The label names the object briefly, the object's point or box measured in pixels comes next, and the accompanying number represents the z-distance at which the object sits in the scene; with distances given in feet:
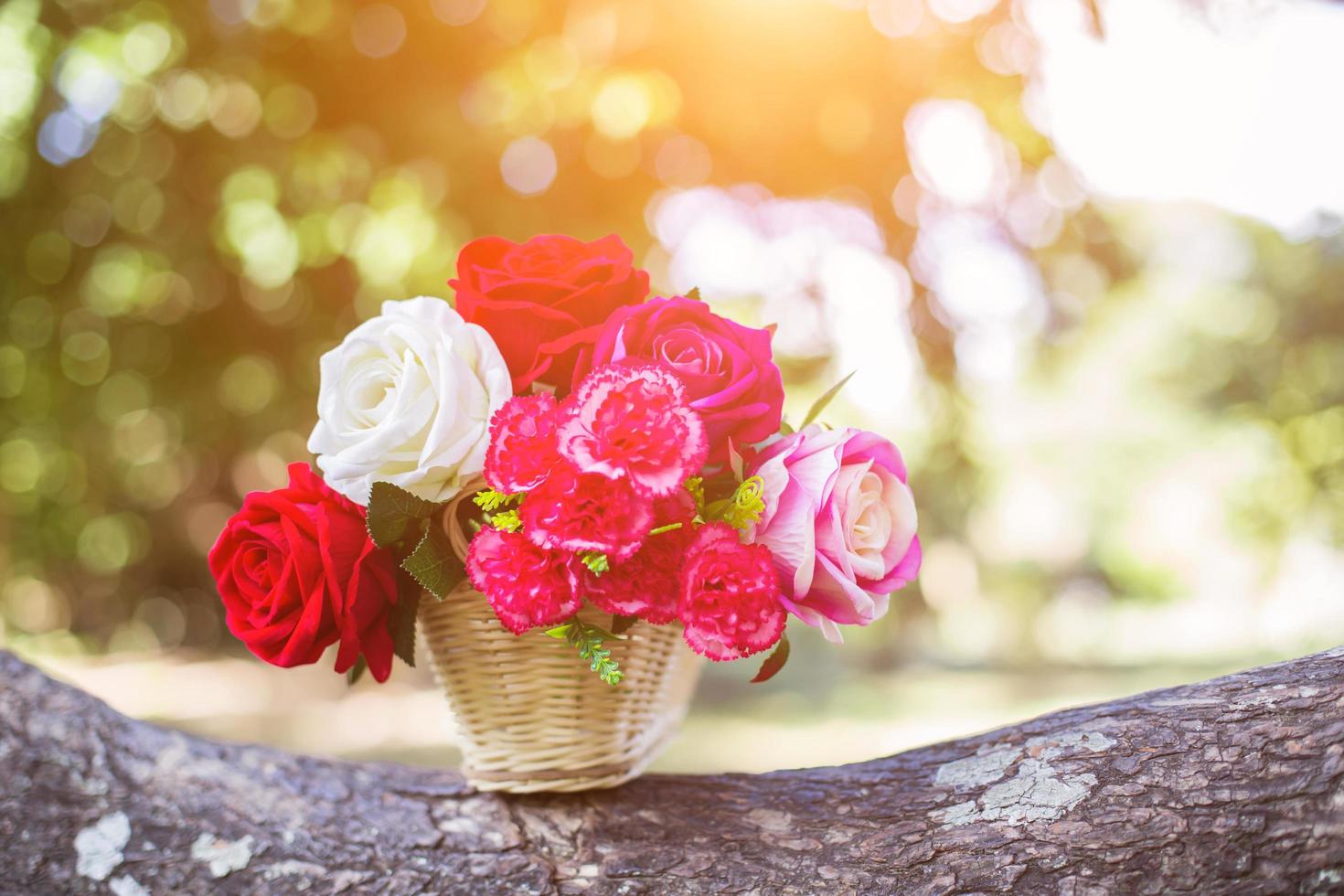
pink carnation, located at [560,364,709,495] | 3.02
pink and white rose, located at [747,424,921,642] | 3.31
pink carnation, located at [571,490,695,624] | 3.22
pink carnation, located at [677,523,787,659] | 3.08
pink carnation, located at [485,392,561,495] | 3.12
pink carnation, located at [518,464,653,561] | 3.02
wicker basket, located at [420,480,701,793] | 3.69
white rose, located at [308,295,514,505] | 3.41
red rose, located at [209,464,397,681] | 3.41
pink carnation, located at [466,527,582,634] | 3.13
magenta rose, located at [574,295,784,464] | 3.39
